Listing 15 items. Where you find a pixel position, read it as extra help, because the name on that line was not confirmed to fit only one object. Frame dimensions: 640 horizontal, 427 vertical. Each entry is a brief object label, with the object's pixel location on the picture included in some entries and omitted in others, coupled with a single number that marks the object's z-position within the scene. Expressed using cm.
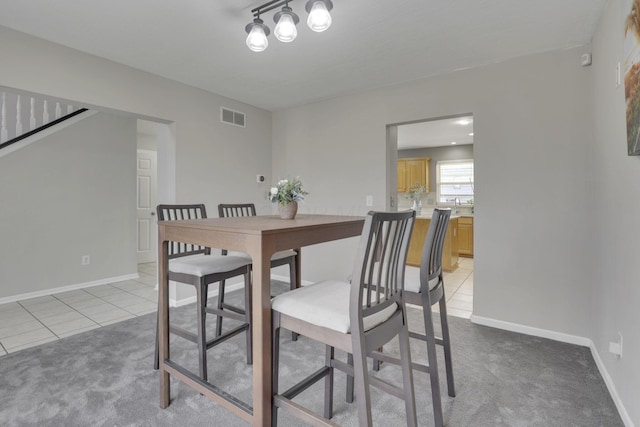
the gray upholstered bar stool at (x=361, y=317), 113
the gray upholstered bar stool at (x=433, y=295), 152
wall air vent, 385
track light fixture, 175
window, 680
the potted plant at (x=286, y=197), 196
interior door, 546
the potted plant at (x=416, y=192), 687
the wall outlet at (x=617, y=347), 172
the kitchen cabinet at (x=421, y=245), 493
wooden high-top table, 127
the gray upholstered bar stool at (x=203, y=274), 186
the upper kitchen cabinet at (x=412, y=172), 718
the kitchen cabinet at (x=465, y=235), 621
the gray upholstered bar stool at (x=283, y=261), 241
